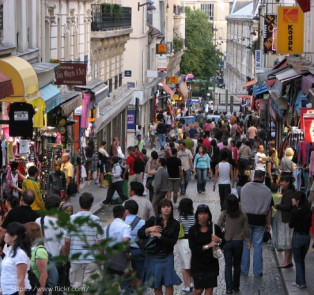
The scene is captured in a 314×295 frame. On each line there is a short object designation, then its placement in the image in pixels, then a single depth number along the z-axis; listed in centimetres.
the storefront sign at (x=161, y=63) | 6488
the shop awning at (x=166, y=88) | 6989
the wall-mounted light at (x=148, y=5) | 5509
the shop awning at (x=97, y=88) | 3244
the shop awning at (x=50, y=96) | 2319
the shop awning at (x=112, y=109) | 3614
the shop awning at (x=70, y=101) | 2663
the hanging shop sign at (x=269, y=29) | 4231
